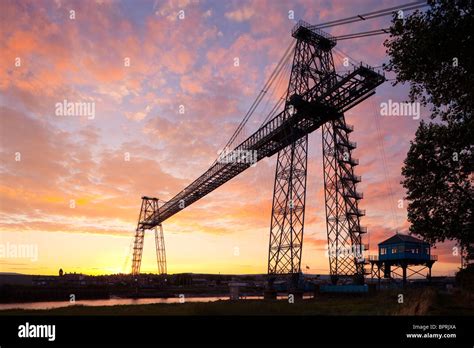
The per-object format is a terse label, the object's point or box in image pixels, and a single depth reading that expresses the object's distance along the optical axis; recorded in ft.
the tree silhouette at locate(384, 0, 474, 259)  54.24
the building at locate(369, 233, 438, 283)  147.74
